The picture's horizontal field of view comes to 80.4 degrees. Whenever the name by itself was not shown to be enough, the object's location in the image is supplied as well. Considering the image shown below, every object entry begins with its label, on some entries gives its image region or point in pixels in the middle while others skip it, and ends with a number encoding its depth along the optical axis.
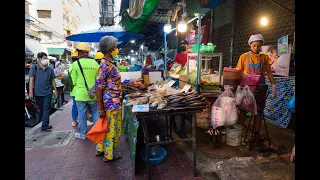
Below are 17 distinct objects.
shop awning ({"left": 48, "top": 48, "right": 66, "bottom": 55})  32.06
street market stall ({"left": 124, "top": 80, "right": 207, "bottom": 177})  3.09
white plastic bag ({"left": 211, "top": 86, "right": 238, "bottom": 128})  3.92
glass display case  4.43
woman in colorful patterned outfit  3.45
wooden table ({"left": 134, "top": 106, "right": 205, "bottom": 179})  3.06
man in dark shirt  5.50
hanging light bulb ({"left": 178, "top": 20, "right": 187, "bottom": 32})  5.61
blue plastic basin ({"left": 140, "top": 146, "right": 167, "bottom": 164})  3.62
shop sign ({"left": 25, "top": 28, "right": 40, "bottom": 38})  24.00
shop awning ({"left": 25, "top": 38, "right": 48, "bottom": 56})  20.34
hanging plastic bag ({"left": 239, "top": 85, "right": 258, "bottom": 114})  3.96
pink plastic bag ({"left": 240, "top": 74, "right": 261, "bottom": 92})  4.25
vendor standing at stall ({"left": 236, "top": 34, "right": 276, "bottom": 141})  4.23
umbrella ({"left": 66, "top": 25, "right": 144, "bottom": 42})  7.98
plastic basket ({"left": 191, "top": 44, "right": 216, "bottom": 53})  4.61
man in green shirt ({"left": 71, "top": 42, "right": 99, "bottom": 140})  4.50
